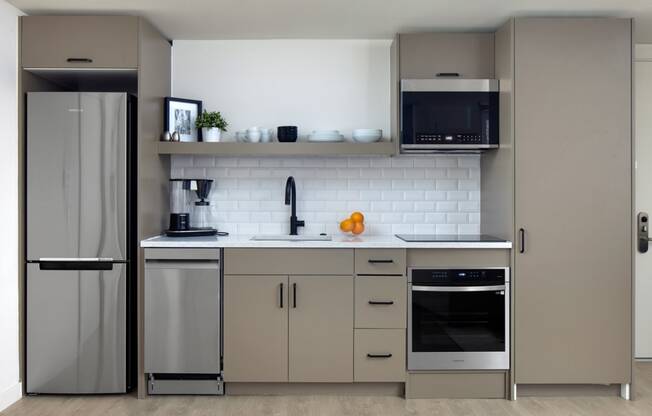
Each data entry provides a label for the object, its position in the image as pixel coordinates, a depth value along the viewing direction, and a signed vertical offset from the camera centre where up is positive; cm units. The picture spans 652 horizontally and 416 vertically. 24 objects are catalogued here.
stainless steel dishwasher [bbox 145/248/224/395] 335 -64
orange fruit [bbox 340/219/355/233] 381 -15
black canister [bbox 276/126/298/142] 376 +46
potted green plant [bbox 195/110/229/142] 376 +52
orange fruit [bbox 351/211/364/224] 382 -10
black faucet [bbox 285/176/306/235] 382 +1
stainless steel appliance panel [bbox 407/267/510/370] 338 -74
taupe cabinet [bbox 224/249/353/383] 337 -67
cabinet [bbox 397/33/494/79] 366 +97
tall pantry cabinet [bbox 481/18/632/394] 334 +4
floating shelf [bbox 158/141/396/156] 365 +35
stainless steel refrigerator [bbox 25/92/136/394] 330 -21
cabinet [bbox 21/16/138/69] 335 +96
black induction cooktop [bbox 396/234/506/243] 342 -22
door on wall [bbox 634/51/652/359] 412 +3
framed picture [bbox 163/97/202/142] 375 +58
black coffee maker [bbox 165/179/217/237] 367 -3
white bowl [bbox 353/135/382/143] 376 +43
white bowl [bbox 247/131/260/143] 377 +45
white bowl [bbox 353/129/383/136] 375 +48
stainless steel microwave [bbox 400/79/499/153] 359 +57
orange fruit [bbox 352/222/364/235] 381 -17
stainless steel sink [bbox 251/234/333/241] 357 -23
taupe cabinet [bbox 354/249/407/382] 338 -66
